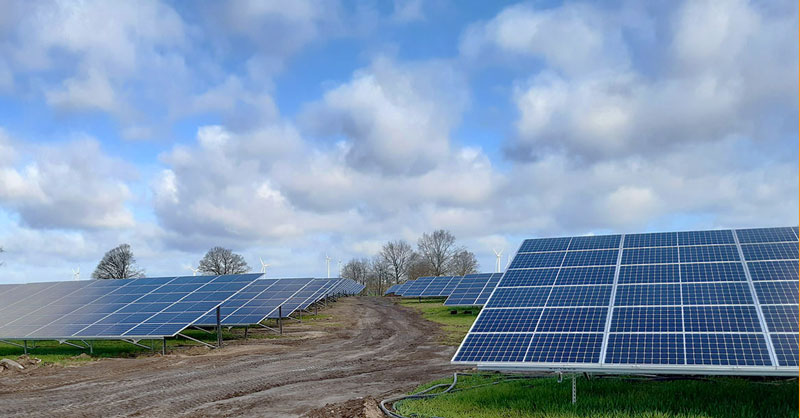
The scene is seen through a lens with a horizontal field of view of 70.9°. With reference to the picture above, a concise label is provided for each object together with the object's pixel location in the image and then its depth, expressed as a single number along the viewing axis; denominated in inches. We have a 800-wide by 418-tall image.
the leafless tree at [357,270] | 6176.2
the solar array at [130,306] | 1085.1
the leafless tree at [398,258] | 5536.4
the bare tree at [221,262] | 4436.0
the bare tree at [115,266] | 3816.4
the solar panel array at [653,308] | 458.9
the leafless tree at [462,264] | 5029.5
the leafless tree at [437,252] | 5093.5
